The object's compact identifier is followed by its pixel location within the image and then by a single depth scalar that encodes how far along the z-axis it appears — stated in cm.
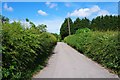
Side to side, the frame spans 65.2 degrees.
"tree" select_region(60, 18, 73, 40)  3602
